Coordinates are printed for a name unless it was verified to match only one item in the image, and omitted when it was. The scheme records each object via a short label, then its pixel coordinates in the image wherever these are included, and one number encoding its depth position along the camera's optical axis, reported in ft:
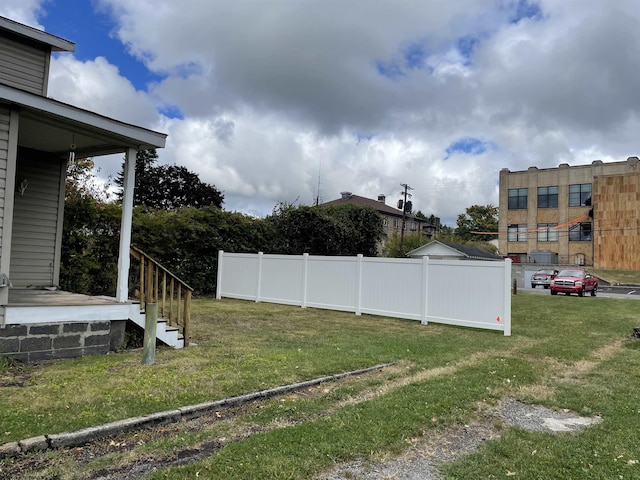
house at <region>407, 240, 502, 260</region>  101.19
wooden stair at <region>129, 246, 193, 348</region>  21.99
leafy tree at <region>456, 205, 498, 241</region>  239.50
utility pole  128.06
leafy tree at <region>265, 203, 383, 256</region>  65.21
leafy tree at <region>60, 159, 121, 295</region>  32.96
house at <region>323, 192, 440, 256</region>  193.77
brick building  136.46
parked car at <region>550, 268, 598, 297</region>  74.64
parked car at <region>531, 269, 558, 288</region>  102.12
